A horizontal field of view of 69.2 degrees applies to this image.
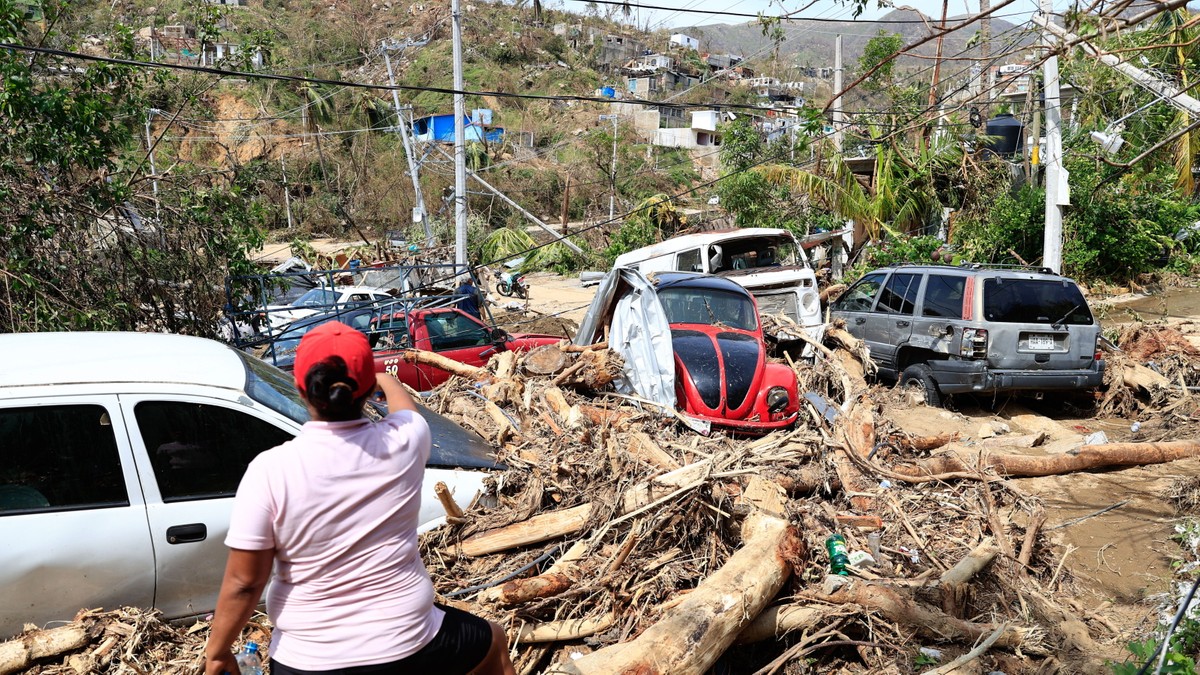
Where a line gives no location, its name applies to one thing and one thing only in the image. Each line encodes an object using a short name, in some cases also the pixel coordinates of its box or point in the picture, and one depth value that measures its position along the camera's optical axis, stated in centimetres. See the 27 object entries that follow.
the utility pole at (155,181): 880
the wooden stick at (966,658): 399
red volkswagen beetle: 816
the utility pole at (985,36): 393
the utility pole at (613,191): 3716
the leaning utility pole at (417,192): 2668
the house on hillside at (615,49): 7894
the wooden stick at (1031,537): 541
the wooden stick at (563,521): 442
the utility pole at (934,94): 1995
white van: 1261
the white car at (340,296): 1691
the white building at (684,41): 10086
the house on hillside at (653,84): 6740
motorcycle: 2272
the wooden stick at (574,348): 879
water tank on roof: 2055
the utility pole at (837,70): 2449
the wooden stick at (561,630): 406
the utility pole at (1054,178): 1244
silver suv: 947
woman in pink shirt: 219
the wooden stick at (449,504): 421
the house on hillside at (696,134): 5608
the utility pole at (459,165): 1930
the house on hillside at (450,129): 4878
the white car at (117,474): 363
